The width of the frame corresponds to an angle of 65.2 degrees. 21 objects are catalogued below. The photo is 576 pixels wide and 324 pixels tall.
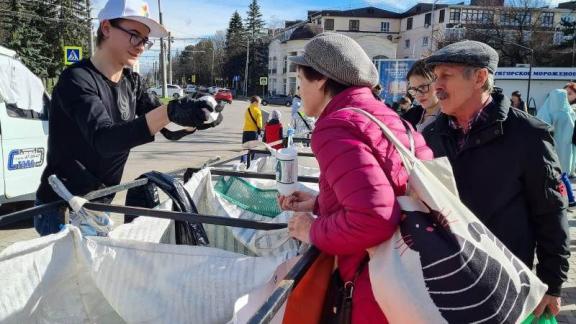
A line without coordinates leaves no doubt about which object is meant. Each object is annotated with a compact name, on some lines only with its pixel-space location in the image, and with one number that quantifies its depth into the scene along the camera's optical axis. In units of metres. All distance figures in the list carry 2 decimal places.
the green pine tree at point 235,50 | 84.31
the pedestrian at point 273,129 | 9.72
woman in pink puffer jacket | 1.36
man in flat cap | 2.03
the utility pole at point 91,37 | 19.52
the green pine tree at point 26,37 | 31.50
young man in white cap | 1.89
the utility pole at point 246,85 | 76.43
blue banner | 18.03
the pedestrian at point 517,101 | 8.65
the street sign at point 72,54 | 13.16
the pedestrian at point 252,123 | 11.50
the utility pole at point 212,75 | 89.25
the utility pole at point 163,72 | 30.14
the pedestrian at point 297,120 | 10.89
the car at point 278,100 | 55.84
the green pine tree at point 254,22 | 95.75
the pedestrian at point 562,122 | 7.03
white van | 5.44
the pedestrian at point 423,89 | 4.20
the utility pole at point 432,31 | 61.35
